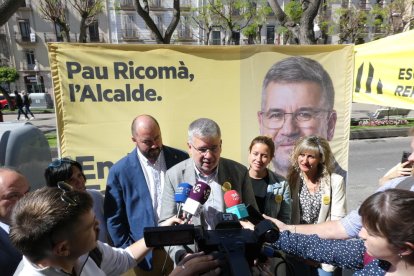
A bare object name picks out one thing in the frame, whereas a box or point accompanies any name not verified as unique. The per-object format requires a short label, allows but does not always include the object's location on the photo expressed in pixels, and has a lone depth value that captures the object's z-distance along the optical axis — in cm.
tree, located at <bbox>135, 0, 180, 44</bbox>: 1023
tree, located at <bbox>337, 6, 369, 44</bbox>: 2067
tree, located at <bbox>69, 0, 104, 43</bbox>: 1284
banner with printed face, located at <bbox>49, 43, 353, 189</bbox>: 287
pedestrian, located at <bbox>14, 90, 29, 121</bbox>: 1457
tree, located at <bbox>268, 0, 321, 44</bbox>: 816
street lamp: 3011
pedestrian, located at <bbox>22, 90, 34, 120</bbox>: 1536
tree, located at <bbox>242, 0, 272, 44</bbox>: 2182
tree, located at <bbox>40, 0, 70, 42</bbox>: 1268
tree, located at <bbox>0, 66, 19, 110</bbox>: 2666
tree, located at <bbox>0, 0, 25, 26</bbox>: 524
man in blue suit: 236
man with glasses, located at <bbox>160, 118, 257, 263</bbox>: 197
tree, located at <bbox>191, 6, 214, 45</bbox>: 2255
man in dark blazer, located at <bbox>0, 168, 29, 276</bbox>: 156
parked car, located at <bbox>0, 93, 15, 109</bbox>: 2011
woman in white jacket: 252
